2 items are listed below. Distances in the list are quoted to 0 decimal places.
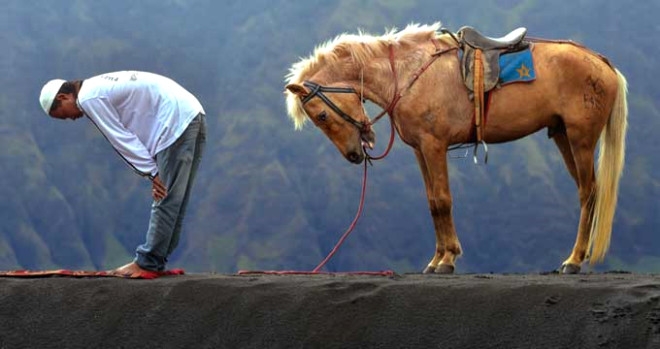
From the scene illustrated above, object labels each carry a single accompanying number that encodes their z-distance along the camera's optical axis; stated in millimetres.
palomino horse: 15023
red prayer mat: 13812
